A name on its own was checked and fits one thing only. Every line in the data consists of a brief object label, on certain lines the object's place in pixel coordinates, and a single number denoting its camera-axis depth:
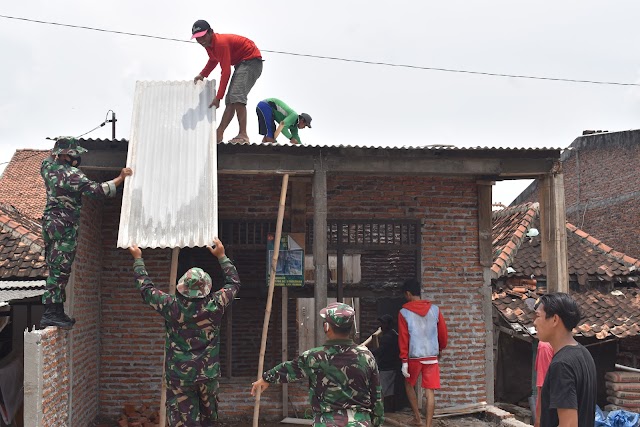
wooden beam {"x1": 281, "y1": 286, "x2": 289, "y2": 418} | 8.30
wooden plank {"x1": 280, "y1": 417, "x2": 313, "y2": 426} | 7.81
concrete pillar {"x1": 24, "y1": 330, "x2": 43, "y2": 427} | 5.52
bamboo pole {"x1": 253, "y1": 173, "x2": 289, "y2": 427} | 6.33
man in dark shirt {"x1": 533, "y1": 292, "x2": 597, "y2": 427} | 3.18
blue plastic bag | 9.76
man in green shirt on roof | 8.95
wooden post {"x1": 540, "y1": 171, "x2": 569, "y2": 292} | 7.20
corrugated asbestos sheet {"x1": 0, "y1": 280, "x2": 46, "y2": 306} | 8.02
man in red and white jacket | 7.24
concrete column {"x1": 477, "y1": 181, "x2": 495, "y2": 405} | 8.67
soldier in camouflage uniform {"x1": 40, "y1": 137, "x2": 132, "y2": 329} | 6.10
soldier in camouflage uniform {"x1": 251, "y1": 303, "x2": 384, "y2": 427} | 4.13
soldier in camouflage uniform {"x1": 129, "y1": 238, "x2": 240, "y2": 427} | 5.05
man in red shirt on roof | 7.57
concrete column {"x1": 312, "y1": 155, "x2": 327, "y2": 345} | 6.70
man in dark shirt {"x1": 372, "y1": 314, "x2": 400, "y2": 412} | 8.45
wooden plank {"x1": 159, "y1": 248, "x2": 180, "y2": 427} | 5.95
